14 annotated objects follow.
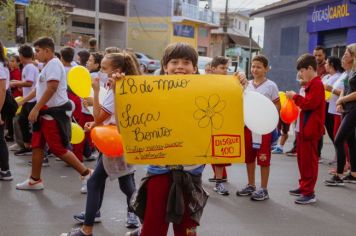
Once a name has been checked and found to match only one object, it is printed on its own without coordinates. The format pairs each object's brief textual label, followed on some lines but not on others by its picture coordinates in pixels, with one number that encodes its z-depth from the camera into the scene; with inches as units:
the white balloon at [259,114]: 139.6
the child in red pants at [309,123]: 214.4
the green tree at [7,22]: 1090.1
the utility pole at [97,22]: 1275.1
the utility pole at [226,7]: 1635.3
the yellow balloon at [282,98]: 285.4
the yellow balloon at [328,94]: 312.3
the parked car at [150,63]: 1275.8
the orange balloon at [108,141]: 149.8
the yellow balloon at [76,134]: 257.3
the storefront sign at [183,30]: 1820.9
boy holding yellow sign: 118.7
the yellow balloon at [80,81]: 205.3
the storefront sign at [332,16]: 637.9
